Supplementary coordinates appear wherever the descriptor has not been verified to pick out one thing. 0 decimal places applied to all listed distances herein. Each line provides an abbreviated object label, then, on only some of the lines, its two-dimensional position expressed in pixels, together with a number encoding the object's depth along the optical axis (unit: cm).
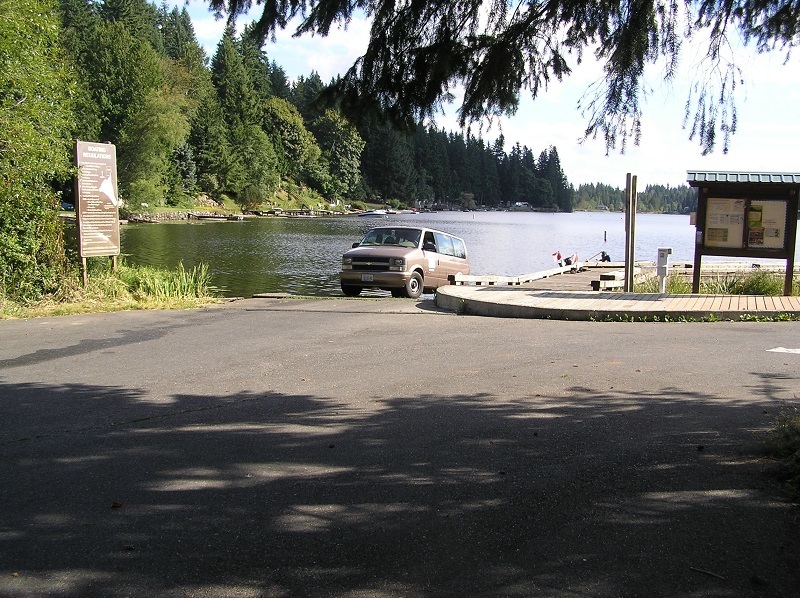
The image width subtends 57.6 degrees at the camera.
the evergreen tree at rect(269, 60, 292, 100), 15275
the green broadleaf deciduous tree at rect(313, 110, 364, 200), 12695
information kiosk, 1414
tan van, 1819
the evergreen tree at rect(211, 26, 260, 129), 11312
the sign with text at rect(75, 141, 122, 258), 1500
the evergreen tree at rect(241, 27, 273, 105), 12194
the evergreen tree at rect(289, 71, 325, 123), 14100
